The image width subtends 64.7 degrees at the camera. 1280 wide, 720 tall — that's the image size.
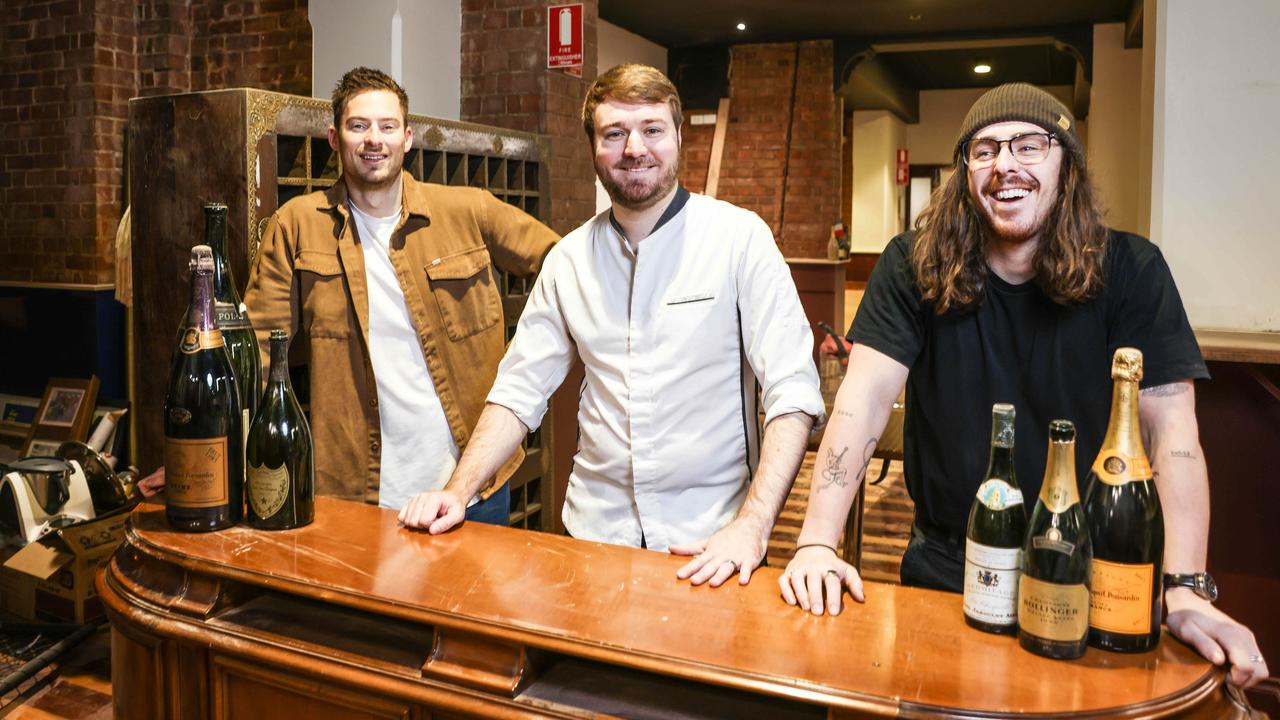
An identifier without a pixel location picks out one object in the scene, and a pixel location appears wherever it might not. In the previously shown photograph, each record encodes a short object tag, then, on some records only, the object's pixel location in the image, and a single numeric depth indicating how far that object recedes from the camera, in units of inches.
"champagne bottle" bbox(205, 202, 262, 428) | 73.6
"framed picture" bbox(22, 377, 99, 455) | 193.8
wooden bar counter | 45.2
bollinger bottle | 46.4
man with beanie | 58.6
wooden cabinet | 115.4
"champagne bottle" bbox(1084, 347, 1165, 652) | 47.2
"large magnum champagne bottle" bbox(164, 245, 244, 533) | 65.2
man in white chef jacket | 74.3
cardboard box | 131.2
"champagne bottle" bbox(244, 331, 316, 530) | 66.9
